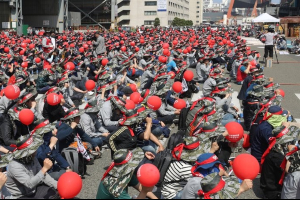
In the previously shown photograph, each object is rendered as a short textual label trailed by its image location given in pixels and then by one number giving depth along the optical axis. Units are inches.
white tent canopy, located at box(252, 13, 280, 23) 1253.9
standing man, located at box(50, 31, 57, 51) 732.5
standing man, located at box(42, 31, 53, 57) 717.9
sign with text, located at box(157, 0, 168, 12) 4045.3
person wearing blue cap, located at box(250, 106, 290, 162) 238.3
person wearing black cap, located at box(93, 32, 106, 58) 725.3
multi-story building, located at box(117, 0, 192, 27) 3999.5
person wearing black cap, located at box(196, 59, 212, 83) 601.0
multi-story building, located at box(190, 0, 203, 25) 6171.3
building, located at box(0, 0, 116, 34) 1610.5
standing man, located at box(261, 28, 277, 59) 789.9
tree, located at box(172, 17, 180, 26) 3979.8
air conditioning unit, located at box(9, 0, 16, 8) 1568.3
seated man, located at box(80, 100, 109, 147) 293.4
